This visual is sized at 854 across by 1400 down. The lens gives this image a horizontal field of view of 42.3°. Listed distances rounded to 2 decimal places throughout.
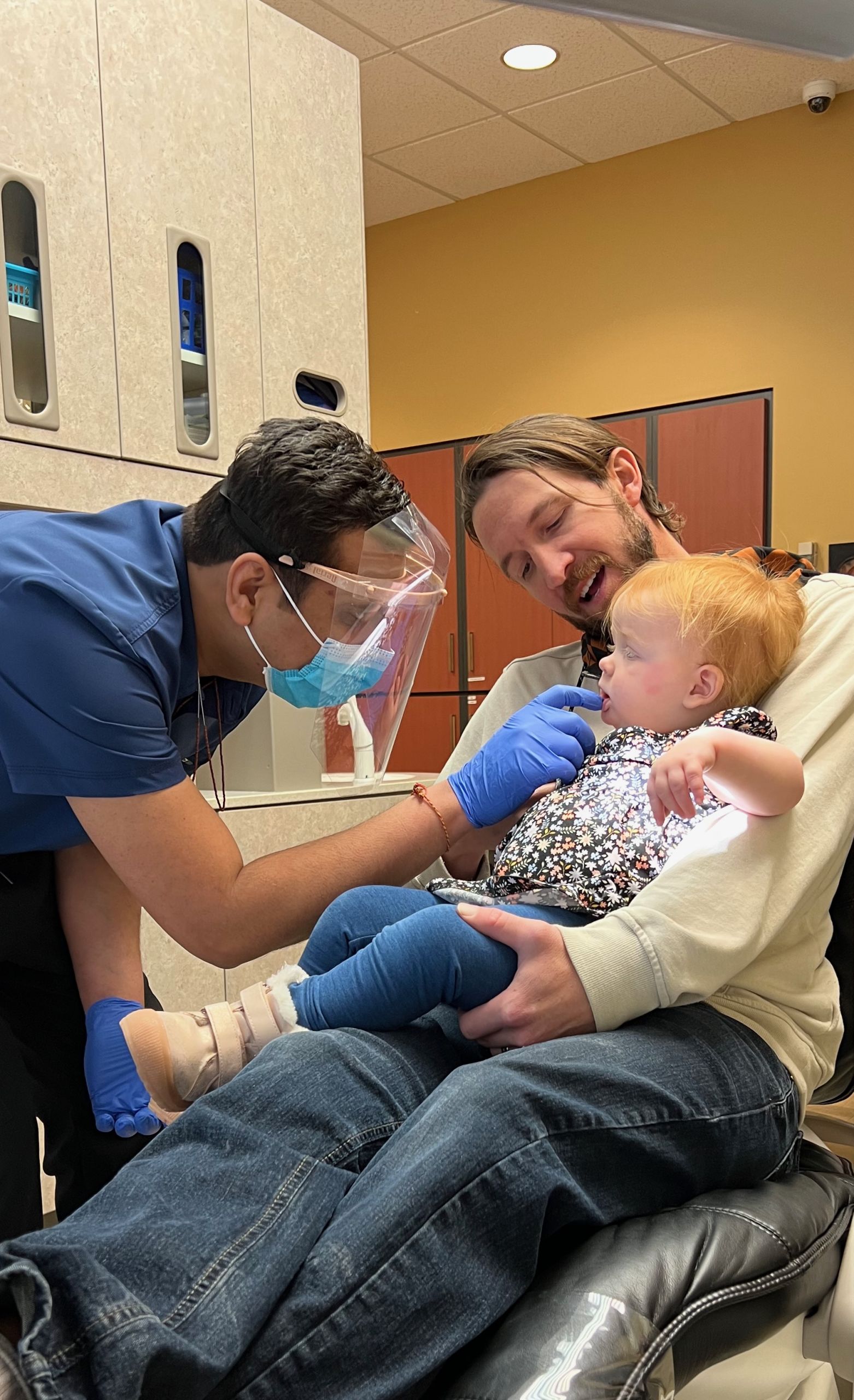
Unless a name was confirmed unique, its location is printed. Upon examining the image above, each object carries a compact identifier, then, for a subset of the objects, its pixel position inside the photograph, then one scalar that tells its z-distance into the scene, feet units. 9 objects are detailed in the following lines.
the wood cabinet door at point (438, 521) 16.83
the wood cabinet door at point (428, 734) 16.84
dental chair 2.55
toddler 3.46
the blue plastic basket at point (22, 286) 7.40
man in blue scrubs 4.09
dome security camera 13.33
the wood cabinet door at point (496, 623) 16.07
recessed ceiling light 12.73
